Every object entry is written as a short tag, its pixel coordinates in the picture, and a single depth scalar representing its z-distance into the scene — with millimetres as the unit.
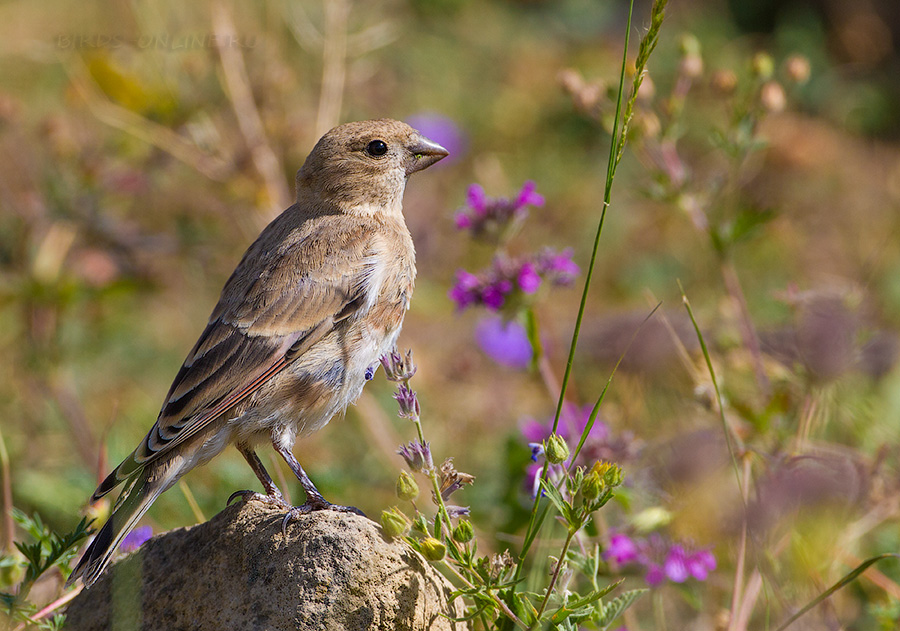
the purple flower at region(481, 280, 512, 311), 7234
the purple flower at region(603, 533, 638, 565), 6477
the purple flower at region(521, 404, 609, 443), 7273
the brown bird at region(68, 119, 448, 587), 6473
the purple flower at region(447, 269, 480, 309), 7211
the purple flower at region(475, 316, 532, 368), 11523
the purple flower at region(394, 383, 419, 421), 5293
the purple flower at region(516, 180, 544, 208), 7234
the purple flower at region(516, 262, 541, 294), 7164
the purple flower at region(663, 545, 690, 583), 6285
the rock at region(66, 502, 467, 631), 5336
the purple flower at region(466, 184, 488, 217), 7492
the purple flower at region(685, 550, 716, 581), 6289
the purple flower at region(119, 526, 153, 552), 6619
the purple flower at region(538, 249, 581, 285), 7324
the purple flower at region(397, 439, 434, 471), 5148
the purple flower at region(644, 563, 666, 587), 6320
